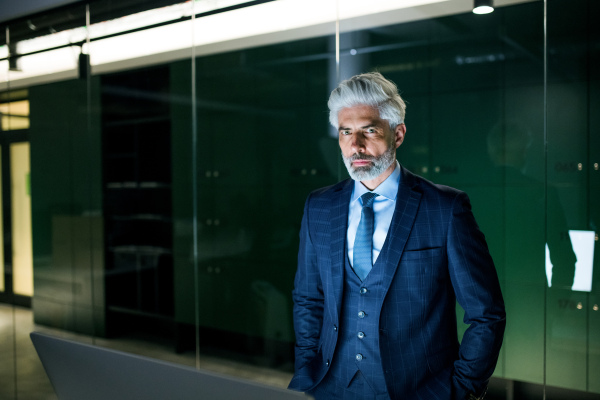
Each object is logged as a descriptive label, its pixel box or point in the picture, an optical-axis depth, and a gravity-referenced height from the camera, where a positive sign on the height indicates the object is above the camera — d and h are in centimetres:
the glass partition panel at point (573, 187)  229 -3
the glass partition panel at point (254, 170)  312 +10
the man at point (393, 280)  146 -29
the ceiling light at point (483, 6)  247 +89
